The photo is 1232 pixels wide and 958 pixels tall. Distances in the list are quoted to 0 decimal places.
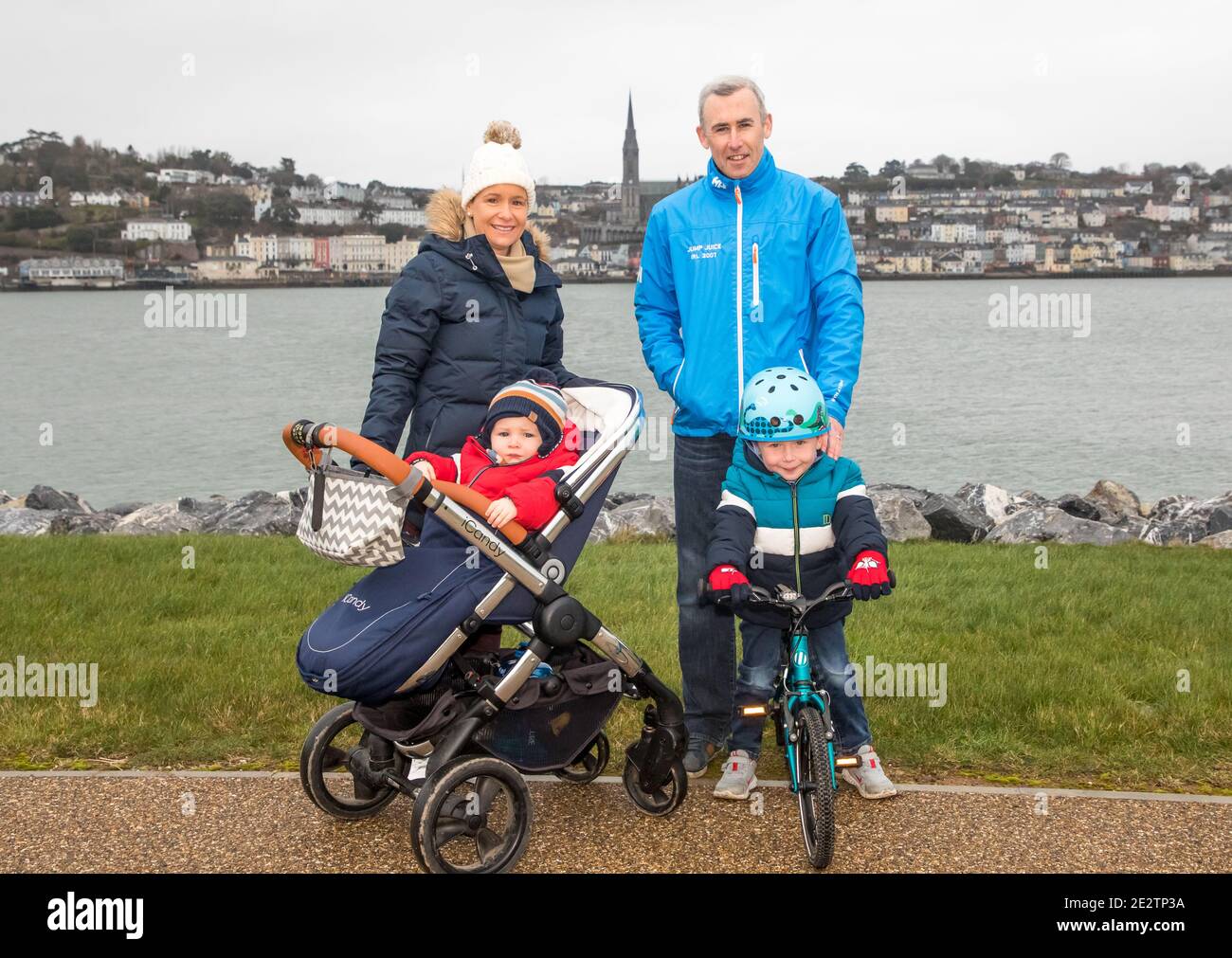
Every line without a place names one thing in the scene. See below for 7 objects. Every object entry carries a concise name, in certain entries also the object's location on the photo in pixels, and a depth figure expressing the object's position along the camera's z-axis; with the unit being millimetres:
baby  4086
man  4605
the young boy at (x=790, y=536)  4211
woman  4340
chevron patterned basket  3766
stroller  3842
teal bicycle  3926
